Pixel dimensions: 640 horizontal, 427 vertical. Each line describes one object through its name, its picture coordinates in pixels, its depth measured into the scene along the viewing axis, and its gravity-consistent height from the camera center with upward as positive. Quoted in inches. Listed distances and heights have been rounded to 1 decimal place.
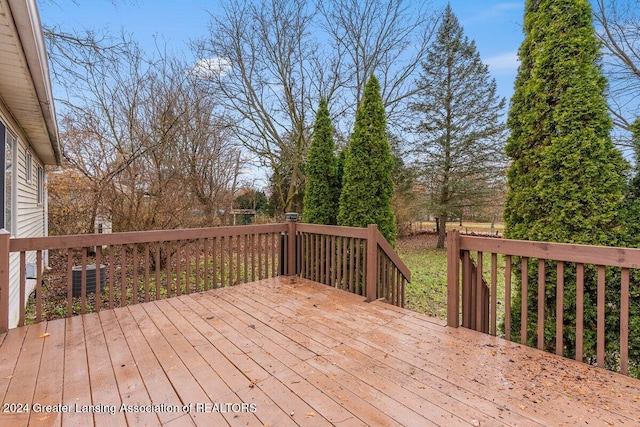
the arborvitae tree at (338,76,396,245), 200.1 +25.9
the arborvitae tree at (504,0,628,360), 110.2 +21.2
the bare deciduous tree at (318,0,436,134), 393.1 +213.5
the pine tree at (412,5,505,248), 497.0 +154.4
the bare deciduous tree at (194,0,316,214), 373.7 +170.4
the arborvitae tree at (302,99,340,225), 224.8 +24.8
